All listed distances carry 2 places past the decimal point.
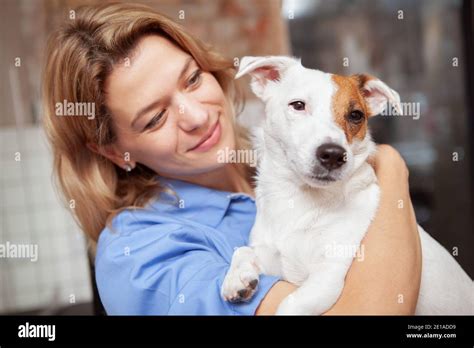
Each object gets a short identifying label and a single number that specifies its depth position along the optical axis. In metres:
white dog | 0.92
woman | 0.95
